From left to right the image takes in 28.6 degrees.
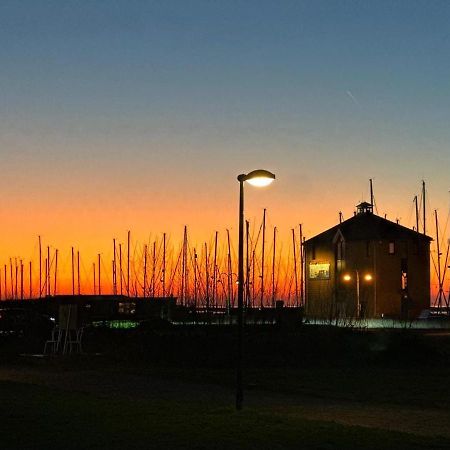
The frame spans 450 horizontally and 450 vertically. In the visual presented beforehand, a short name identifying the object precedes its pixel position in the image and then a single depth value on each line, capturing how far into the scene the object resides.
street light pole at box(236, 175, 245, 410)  18.94
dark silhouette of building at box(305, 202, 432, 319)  85.19
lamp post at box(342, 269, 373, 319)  82.46
